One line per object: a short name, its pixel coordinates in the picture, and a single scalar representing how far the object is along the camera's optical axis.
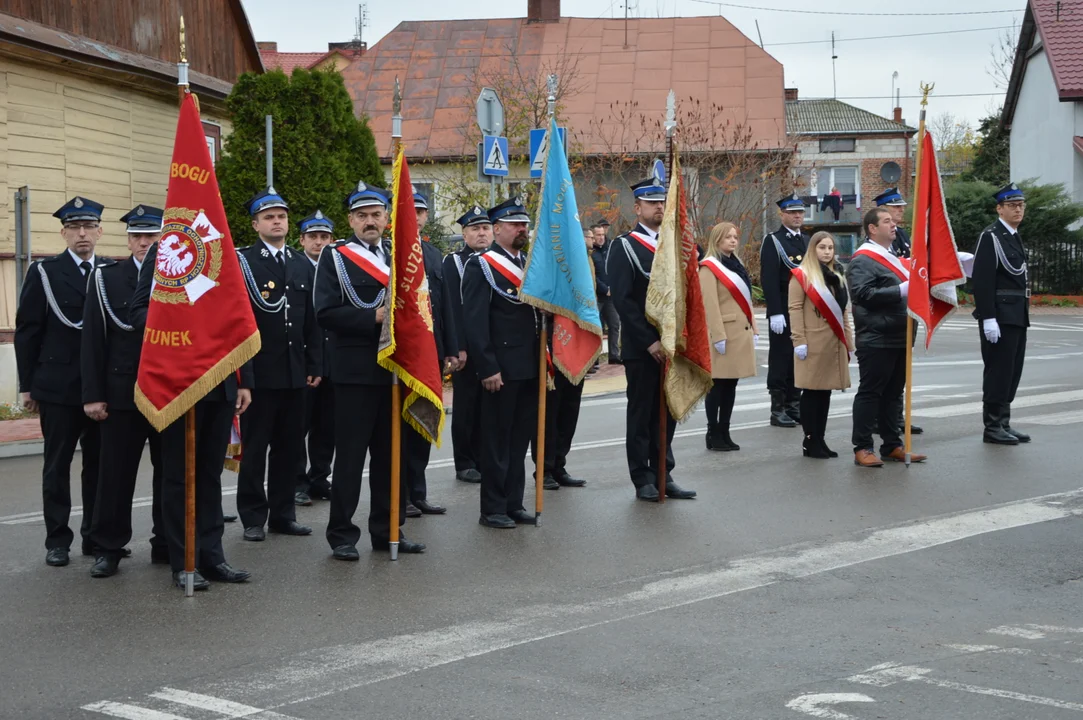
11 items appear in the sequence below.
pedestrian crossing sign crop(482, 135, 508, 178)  15.93
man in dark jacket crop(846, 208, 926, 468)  10.91
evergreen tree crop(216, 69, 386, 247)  20.22
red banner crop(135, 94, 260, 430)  7.12
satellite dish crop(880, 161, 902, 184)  52.24
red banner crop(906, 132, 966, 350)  11.20
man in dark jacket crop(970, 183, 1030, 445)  11.88
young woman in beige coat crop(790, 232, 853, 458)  11.21
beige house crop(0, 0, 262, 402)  17.27
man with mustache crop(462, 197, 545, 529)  8.77
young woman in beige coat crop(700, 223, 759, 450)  11.98
